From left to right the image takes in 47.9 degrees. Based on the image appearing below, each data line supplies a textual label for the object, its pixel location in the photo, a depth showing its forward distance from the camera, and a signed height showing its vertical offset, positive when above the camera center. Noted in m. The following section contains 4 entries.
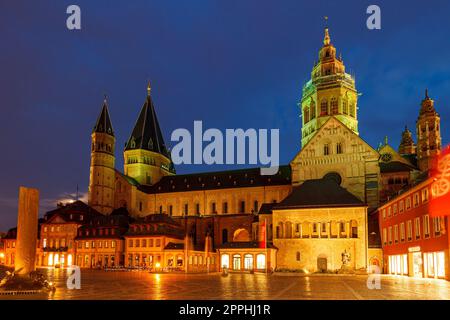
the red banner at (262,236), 70.56 +0.19
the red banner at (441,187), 41.44 +4.35
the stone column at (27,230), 28.78 +0.33
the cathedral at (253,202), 69.75 +6.16
